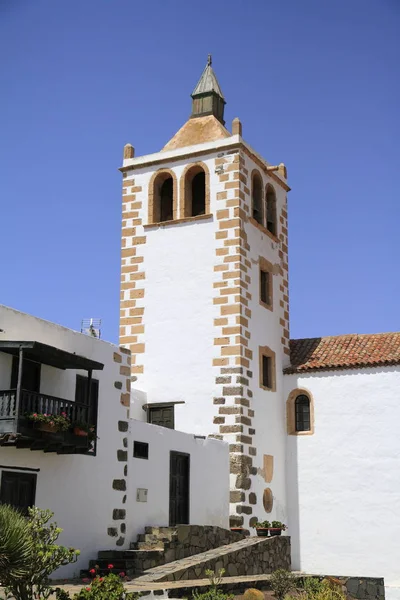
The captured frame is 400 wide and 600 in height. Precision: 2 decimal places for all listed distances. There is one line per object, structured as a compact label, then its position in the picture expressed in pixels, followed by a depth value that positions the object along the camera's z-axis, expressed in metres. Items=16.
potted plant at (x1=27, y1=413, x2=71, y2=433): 15.49
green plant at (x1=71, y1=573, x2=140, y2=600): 12.12
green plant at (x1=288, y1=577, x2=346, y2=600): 16.44
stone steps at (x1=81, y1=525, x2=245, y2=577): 17.55
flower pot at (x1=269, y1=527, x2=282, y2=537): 22.44
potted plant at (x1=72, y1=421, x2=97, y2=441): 16.72
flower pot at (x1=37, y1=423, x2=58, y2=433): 15.59
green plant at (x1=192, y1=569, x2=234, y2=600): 14.25
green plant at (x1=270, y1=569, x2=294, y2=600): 17.20
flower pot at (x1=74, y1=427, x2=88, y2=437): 16.70
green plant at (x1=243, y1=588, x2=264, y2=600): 15.80
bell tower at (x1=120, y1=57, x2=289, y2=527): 23.96
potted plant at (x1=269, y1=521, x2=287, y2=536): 22.45
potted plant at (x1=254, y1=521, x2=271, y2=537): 22.50
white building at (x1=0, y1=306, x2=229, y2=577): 15.88
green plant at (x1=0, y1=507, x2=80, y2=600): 11.28
